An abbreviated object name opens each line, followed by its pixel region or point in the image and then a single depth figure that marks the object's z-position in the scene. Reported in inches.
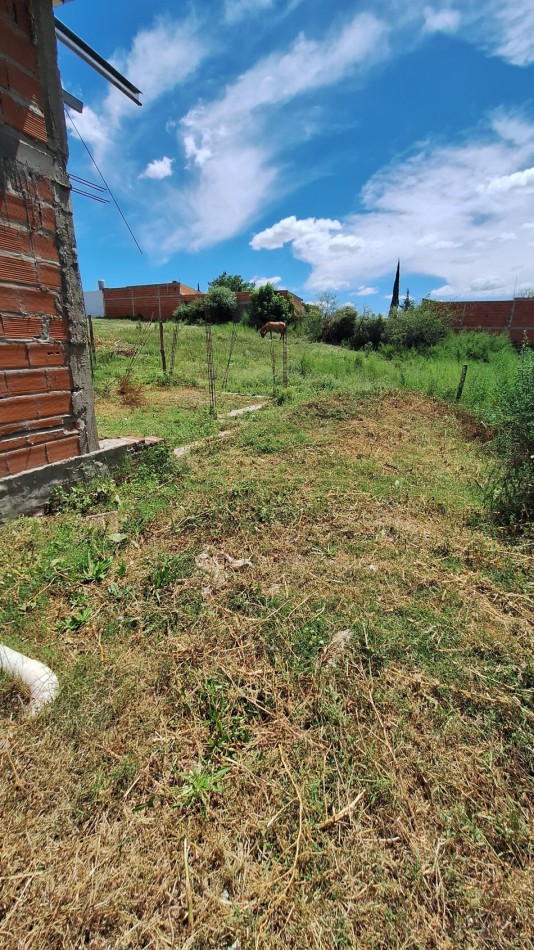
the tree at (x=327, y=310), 990.2
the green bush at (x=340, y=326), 902.4
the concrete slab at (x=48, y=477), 113.1
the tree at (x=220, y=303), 957.2
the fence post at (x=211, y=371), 289.6
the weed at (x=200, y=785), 52.8
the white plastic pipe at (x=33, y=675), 64.2
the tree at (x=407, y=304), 868.1
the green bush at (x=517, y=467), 132.1
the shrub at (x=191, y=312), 945.1
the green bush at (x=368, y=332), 837.8
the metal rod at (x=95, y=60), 125.6
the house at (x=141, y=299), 1018.1
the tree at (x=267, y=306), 954.1
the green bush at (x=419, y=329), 721.6
